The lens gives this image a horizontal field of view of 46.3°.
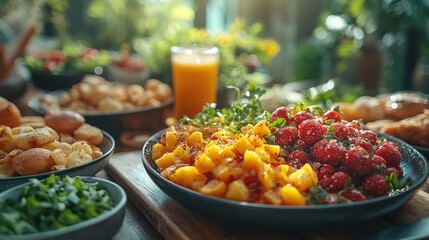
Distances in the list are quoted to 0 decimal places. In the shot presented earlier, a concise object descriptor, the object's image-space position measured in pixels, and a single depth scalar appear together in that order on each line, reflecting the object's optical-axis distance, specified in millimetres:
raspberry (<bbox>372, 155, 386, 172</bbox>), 486
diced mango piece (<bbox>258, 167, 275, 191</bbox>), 450
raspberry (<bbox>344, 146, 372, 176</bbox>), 482
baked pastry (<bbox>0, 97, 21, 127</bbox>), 607
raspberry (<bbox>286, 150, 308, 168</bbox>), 503
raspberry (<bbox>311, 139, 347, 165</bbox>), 492
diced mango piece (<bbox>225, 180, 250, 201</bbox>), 444
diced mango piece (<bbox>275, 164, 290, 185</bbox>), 458
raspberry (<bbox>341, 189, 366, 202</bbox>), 459
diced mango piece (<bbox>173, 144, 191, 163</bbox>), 516
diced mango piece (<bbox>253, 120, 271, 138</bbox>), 526
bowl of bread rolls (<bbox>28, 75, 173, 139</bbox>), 736
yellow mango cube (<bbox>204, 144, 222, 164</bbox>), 476
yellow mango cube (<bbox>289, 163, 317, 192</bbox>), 455
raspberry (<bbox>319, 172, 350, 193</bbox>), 474
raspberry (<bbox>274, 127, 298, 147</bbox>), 527
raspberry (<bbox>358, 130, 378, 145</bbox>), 545
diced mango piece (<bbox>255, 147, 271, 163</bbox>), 475
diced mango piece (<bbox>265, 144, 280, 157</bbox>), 494
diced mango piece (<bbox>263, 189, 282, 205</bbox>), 440
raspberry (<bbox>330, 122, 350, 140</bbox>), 527
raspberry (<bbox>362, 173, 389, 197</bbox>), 474
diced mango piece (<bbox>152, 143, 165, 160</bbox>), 557
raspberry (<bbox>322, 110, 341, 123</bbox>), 586
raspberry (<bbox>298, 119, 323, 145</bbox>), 517
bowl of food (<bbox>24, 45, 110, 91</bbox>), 1027
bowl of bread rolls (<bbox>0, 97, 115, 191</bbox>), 505
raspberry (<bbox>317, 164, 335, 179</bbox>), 485
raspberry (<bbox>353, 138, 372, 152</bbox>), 513
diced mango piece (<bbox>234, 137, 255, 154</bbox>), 480
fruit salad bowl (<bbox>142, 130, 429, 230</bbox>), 418
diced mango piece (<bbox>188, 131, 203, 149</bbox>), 537
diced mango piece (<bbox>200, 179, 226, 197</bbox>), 452
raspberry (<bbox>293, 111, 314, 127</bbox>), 552
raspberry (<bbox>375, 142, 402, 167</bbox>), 518
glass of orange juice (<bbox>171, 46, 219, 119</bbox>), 830
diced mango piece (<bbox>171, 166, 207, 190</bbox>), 472
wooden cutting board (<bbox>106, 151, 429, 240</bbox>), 461
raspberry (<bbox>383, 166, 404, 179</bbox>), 507
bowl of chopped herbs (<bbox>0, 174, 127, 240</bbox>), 392
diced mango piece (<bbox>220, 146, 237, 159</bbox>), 478
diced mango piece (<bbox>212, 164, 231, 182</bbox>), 458
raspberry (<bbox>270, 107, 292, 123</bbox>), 568
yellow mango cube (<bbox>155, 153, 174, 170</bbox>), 521
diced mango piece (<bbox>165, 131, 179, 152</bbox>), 554
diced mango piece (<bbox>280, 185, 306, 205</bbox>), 439
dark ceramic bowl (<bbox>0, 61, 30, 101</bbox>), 901
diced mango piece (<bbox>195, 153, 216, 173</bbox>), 470
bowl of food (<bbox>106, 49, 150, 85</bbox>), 1037
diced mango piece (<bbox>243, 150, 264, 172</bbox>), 457
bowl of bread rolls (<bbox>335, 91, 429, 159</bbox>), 642
